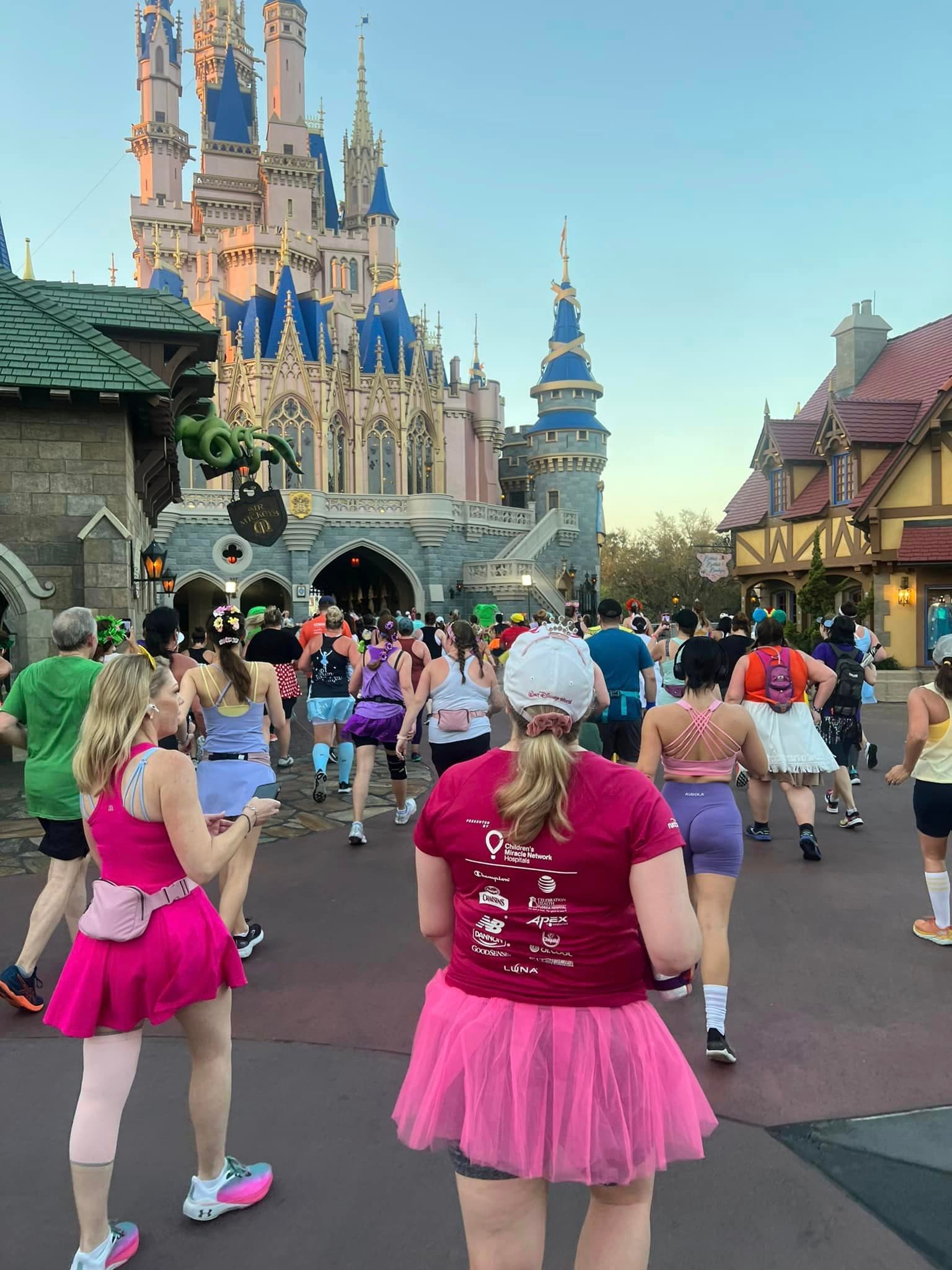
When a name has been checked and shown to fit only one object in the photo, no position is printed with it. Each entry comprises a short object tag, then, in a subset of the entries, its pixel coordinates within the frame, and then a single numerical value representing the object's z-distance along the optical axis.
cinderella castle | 37.62
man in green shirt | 4.08
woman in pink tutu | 1.71
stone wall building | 9.74
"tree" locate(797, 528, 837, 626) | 19.83
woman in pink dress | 2.36
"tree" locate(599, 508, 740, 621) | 46.03
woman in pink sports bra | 3.61
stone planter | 17.17
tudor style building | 18.75
